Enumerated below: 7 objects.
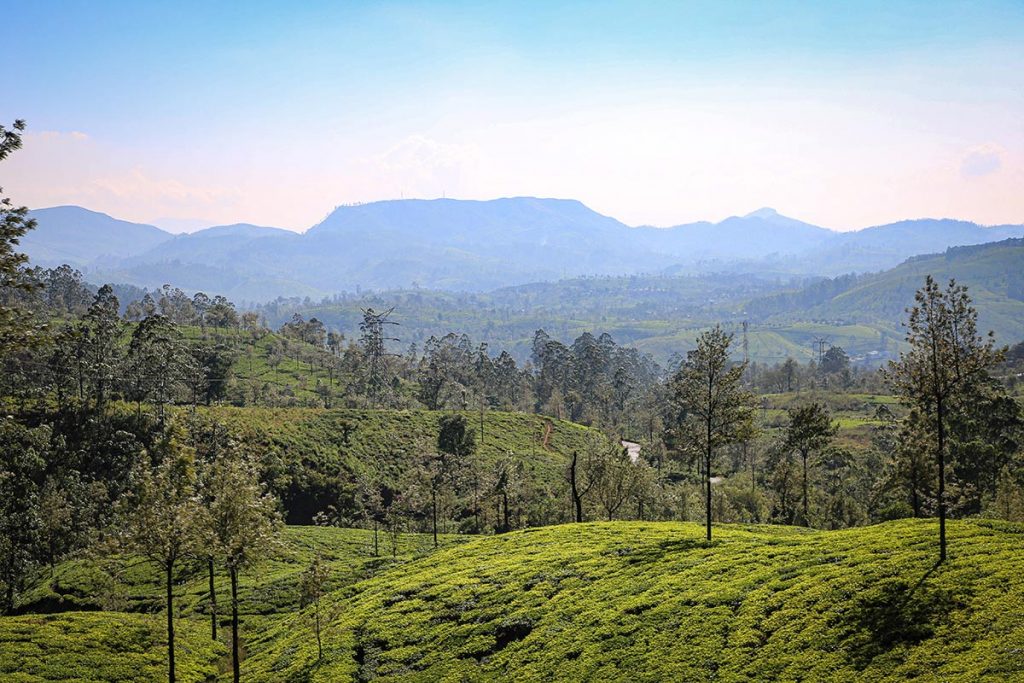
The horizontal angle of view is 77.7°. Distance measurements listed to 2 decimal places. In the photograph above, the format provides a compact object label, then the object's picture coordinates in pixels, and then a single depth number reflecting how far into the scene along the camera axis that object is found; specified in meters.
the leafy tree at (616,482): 65.75
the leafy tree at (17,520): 59.69
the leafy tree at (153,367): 103.56
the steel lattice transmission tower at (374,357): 162.88
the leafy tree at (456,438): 112.25
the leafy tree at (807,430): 72.38
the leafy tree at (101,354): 98.31
